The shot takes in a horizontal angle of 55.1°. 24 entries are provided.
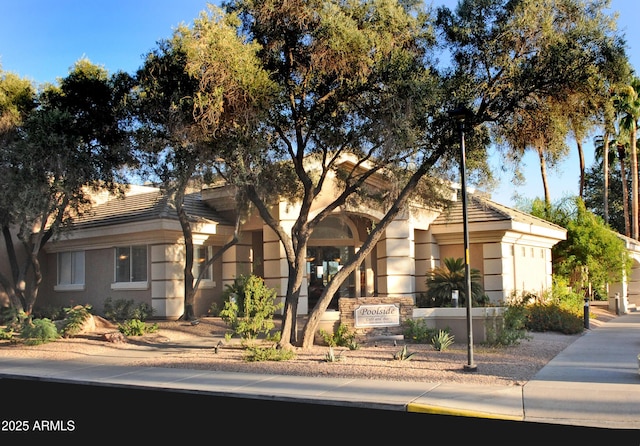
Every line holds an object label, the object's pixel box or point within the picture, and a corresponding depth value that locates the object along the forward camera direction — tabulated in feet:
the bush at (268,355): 45.06
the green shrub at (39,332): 57.41
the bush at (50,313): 74.79
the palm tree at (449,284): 67.87
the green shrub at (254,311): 48.46
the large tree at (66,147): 54.70
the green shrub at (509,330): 50.03
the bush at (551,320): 62.13
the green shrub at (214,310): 73.04
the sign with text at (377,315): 53.36
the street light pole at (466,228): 38.42
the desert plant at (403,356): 43.86
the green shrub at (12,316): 63.31
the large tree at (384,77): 44.21
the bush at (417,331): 52.70
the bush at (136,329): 61.11
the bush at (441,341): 48.16
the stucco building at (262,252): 70.44
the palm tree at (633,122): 114.15
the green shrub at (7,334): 59.36
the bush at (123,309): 70.85
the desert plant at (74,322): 60.85
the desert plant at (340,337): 52.13
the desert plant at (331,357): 43.14
